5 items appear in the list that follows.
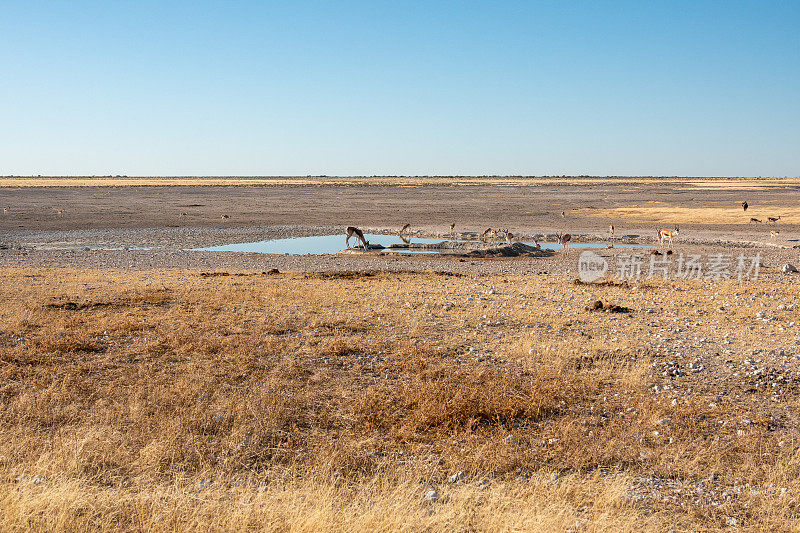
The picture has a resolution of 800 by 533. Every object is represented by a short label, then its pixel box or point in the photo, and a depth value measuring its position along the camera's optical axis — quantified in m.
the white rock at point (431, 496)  6.00
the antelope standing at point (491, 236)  36.55
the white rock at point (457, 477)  6.55
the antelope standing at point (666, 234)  33.09
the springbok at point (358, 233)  32.18
